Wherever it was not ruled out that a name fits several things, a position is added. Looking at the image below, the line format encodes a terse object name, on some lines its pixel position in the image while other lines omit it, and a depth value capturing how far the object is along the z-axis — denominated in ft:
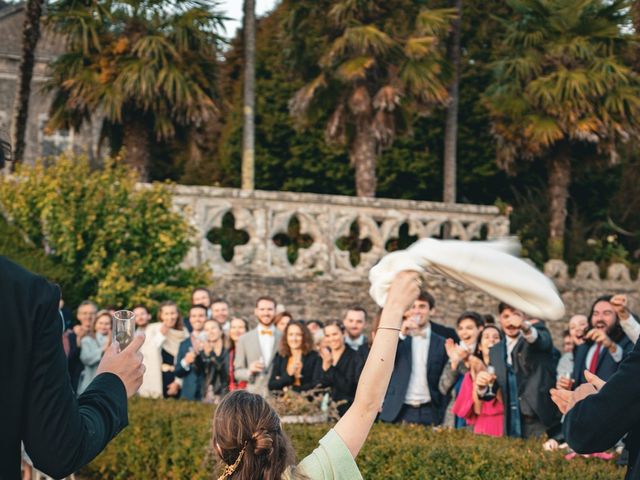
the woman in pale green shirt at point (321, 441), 11.59
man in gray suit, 33.65
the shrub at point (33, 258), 55.77
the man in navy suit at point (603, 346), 28.43
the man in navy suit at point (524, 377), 29.48
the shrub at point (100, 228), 56.54
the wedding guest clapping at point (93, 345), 40.09
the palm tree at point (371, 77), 80.89
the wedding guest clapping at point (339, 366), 31.53
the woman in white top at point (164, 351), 39.93
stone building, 120.06
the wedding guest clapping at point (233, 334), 37.11
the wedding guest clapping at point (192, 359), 38.22
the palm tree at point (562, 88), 82.74
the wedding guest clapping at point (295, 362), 32.22
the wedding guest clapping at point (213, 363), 37.58
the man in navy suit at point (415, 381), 31.65
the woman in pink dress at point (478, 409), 30.27
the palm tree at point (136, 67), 73.92
